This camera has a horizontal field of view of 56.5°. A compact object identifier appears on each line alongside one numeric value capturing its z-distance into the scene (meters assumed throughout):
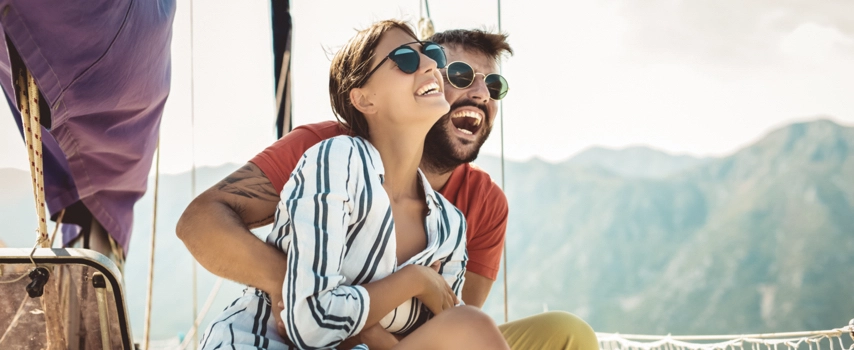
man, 1.56
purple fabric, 1.49
